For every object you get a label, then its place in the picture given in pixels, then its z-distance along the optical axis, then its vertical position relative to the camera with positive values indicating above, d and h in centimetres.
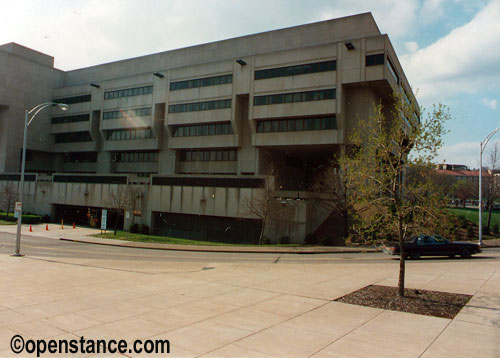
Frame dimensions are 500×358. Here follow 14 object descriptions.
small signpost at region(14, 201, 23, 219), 2258 -75
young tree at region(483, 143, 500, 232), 4794 +388
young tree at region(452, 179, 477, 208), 6270 +410
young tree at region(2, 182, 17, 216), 5590 -7
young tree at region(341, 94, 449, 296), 1185 +116
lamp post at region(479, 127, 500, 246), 3356 +197
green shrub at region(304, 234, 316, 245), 3600 -314
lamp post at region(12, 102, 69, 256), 2217 -278
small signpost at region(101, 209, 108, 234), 3894 -212
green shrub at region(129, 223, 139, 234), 4584 -359
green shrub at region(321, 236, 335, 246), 3469 -306
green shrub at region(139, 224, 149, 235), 4569 -355
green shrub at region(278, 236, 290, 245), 3658 -332
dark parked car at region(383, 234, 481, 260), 2358 -222
